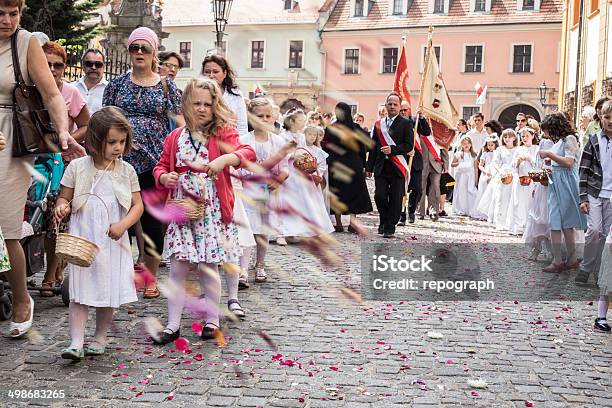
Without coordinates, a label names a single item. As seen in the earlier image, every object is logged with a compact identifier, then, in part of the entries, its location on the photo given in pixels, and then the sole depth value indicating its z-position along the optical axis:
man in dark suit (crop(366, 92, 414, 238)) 13.79
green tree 18.90
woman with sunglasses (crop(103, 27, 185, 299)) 7.18
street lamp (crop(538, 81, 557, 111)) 36.57
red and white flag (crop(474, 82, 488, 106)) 30.49
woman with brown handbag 5.67
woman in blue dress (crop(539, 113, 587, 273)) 10.16
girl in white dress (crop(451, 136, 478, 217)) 19.22
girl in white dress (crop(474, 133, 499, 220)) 17.83
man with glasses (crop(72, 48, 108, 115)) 8.32
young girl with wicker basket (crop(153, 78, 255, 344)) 5.93
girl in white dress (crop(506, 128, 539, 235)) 14.53
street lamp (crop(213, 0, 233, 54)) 15.66
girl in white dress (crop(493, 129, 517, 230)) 15.98
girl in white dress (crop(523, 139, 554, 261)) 10.94
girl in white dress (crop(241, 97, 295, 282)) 8.02
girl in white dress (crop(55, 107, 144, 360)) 5.29
